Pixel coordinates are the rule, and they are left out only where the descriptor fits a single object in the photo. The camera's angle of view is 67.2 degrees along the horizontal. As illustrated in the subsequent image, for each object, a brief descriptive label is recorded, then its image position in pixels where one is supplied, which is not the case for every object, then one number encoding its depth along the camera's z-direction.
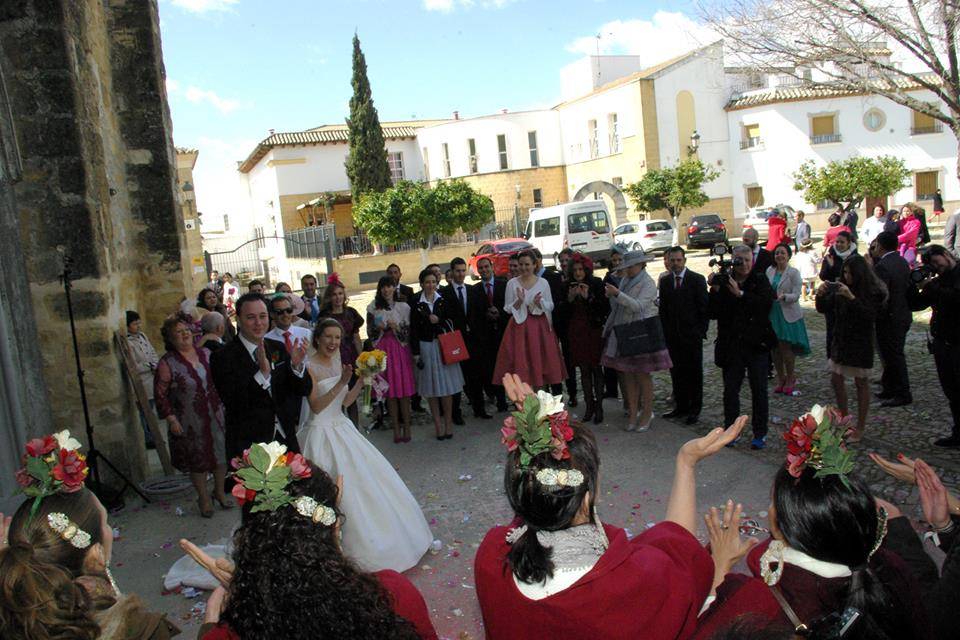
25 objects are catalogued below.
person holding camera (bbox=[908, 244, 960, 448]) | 5.46
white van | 24.58
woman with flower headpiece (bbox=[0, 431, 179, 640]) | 1.72
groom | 5.05
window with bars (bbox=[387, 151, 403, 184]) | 42.84
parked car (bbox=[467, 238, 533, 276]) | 23.28
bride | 4.57
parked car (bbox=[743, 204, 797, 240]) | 29.73
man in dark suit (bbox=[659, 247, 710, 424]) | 6.98
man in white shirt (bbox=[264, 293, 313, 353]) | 6.26
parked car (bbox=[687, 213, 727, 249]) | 26.58
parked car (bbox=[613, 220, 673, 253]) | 26.03
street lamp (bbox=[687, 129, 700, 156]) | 32.47
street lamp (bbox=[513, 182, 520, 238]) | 30.33
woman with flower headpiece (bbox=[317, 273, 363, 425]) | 7.35
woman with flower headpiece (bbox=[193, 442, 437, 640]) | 1.68
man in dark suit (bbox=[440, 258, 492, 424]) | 8.12
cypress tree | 35.59
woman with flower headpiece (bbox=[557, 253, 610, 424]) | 7.34
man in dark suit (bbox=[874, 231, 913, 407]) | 6.79
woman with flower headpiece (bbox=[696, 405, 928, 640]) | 1.81
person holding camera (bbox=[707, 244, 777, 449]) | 6.06
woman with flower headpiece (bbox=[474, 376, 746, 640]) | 1.88
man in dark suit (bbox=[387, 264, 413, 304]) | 8.02
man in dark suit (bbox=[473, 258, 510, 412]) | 8.23
